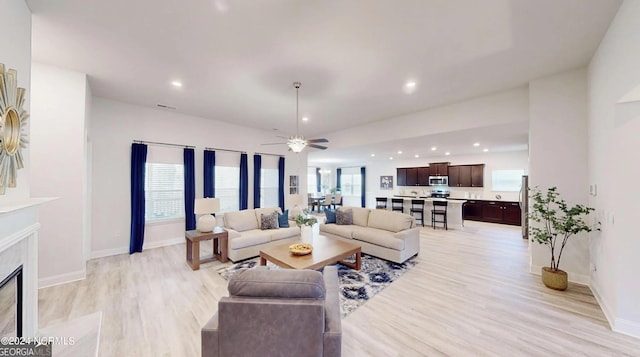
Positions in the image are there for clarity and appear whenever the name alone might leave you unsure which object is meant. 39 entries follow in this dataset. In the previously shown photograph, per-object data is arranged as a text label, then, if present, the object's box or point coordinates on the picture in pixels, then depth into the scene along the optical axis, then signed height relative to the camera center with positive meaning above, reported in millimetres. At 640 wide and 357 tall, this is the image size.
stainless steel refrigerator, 5914 -647
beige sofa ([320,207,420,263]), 4145 -1058
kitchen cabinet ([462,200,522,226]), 7859 -1121
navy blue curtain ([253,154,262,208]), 6703 -39
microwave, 9557 -13
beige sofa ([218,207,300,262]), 4168 -1048
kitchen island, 7258 -1021
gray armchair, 1427 -881
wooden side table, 3887 -1186
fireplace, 1705 -993
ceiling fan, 4109 +653
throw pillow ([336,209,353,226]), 5504 -882
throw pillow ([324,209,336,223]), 5699 -890
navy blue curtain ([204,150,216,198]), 5730 +161
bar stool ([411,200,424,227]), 7852 -960
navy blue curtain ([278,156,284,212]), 7340 -40
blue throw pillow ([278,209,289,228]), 5137 -893
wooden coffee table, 3119 -1106
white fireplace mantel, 1594 -558
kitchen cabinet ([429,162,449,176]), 9578 +476
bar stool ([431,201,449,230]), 7321 -1036
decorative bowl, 3388 -1027
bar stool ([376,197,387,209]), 9023 -914
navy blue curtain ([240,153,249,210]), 6379 -66
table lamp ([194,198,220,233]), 4199 -577
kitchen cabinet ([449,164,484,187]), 8898 +203
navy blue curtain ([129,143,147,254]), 4754 -345
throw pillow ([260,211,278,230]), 4895 -878
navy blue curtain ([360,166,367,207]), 12730 -248
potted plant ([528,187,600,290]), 3164 -624
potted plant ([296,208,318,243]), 4082 -783
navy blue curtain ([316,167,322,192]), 14469 -73
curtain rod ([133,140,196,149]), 4932 +801
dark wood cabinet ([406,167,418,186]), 10385 +185
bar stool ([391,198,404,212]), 8312 -873
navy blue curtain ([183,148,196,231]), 5477 -202
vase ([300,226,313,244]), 4436 -1221
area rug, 2959 -1504
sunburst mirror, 1681 +404
